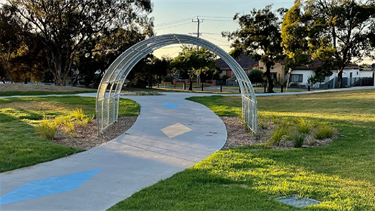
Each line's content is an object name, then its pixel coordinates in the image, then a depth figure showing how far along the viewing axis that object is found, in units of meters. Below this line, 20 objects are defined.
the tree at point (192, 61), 33.38
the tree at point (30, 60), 30.34
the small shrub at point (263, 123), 9.73
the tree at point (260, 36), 28.95
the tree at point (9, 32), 28.57
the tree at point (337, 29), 28.20
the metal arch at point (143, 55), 9.07
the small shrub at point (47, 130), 7.97
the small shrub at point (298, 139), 7.39
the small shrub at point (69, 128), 8.70
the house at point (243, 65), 59.78
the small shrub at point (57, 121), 9.44
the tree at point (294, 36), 26.99
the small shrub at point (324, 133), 8.09
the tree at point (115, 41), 31.52
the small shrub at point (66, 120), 9.44
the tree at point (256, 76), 47.78
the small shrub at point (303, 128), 8.53
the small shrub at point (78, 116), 10.46
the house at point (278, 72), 50.19
